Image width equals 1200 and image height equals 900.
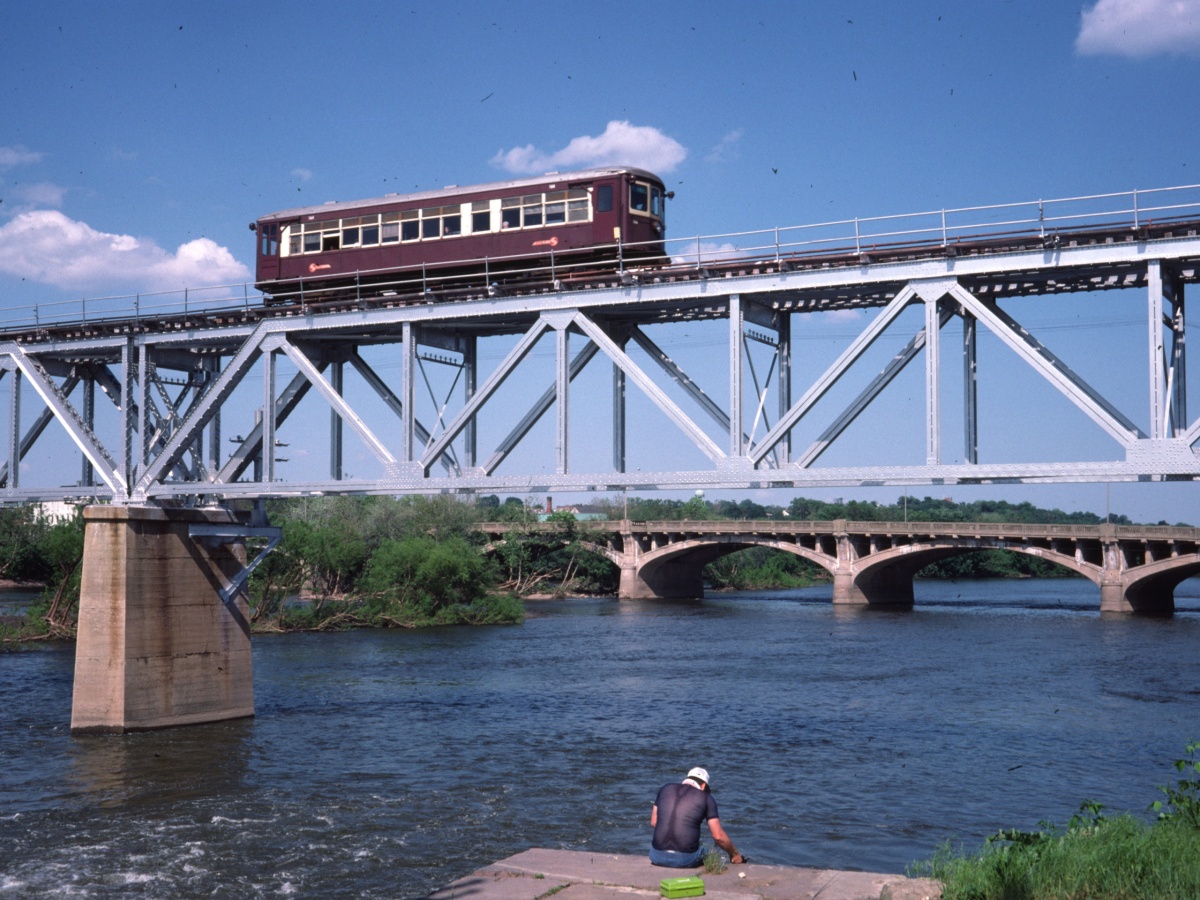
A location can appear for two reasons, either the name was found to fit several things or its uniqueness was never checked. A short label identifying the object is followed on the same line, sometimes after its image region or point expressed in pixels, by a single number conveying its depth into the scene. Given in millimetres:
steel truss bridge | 21375
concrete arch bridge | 79438
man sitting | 14078
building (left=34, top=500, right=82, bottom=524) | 100875
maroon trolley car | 30641
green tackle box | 12414
